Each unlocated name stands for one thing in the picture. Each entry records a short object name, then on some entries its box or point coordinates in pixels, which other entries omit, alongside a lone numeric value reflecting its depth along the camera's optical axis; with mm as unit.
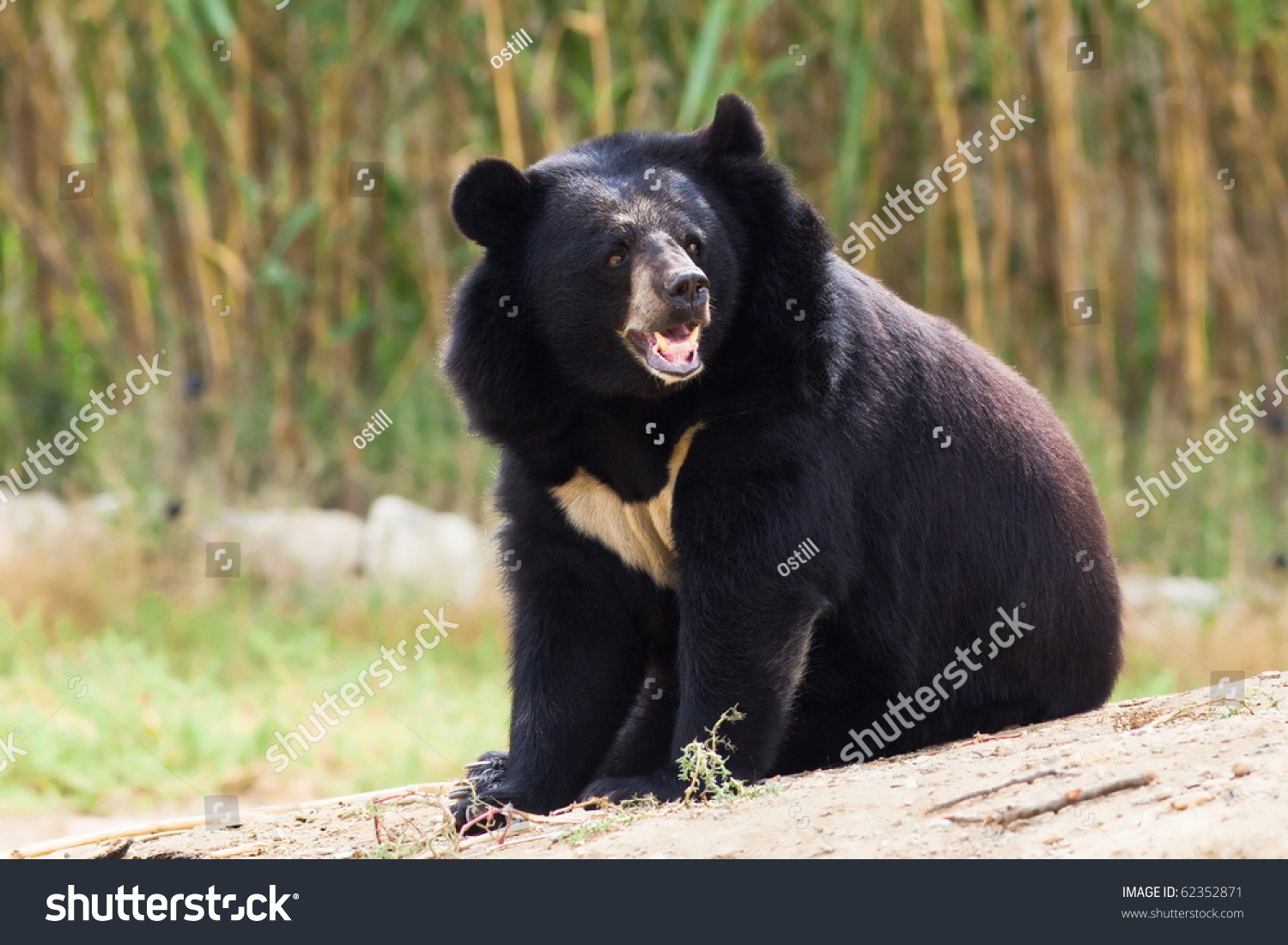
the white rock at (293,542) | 15805
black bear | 6742
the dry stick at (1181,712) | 6864
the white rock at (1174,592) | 13828
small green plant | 6348
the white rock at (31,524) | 15211
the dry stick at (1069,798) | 5520
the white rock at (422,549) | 15500
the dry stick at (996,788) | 5727
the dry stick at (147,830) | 7637
